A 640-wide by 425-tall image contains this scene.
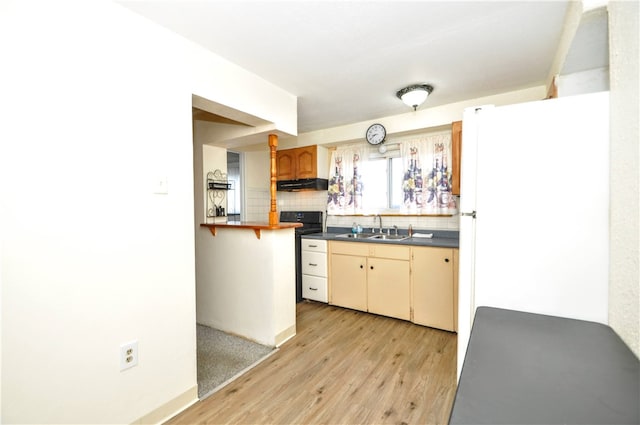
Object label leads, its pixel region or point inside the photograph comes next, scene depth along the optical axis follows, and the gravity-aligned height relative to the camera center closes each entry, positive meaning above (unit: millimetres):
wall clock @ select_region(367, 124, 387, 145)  3375 +891
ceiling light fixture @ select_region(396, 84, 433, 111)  2473 +1008
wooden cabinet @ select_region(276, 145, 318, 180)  3873 +638
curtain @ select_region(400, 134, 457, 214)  3172 +364
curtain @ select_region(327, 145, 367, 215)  3758 +366
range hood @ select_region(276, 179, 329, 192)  3834 +323
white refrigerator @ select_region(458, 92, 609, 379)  1021 -5
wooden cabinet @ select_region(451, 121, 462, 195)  2674 +511
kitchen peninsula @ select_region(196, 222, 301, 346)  2451 -684
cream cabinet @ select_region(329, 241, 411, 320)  2932 -785
